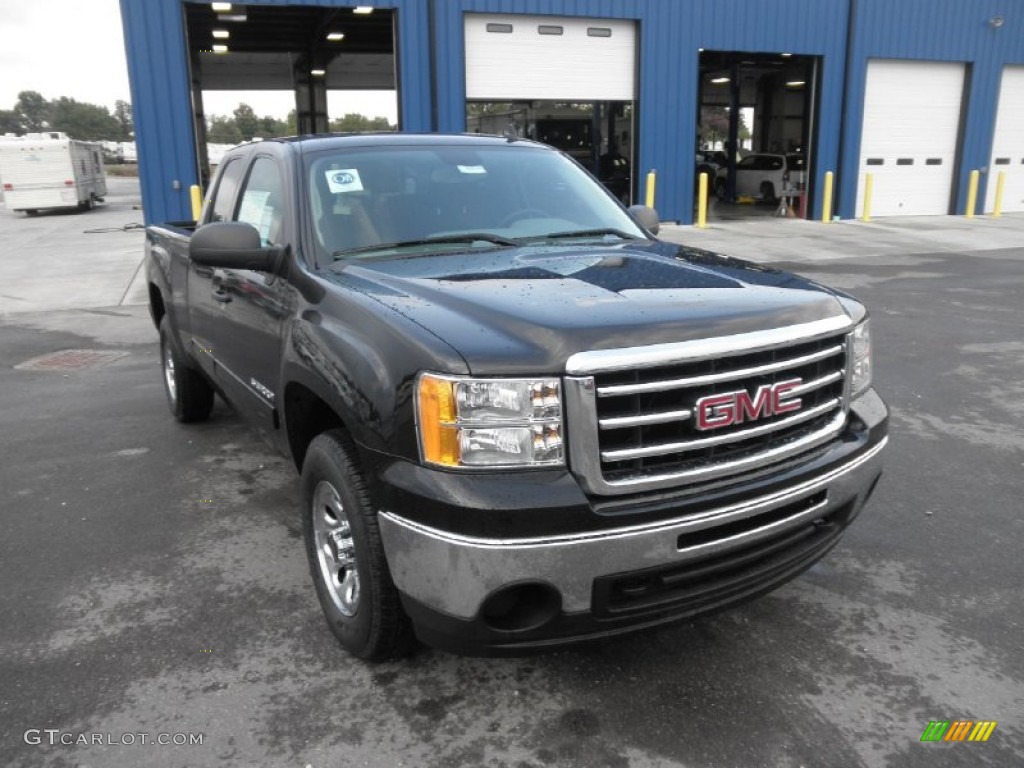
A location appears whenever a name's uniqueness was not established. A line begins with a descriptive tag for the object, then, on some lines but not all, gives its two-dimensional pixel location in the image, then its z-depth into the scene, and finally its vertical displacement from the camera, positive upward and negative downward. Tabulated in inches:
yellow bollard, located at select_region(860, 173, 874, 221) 824.9 -28.3
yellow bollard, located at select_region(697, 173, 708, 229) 740.0 -36.0
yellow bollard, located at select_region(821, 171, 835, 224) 809.5 -39.9
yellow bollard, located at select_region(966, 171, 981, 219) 877.2 -32.6
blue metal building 589.3 +77.3
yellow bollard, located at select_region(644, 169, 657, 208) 729.0 -19.7
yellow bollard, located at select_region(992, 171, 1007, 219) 888.0 -34.0
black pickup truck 91.2 -29.8
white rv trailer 1044.5 -8.9
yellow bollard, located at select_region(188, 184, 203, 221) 571.6 -21.1
